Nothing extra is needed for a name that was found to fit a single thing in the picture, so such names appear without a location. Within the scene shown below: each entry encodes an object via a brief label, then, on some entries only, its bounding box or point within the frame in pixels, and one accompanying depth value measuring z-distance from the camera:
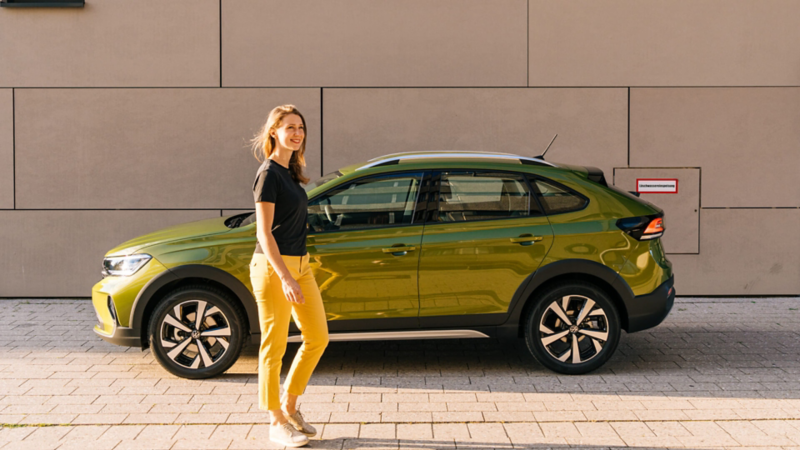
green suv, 5.51
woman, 4.05
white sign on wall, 8.85
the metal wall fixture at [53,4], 8.70
